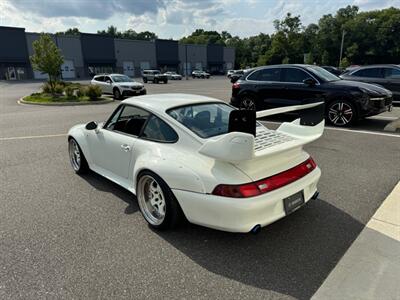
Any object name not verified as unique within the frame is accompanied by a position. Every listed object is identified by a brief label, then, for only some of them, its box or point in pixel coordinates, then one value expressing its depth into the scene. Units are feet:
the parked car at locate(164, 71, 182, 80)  166.42
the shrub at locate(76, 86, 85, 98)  57.63
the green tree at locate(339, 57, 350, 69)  209.90
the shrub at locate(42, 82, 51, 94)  65.05
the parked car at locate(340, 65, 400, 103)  37.01
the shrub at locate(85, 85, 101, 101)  54.80
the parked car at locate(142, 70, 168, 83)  128.88
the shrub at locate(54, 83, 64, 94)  63.21
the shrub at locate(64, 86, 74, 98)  58.67
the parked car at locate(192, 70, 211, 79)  189.20
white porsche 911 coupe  8.59
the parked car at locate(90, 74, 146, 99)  59.82
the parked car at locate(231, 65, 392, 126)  26.09
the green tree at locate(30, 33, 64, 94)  56.54
